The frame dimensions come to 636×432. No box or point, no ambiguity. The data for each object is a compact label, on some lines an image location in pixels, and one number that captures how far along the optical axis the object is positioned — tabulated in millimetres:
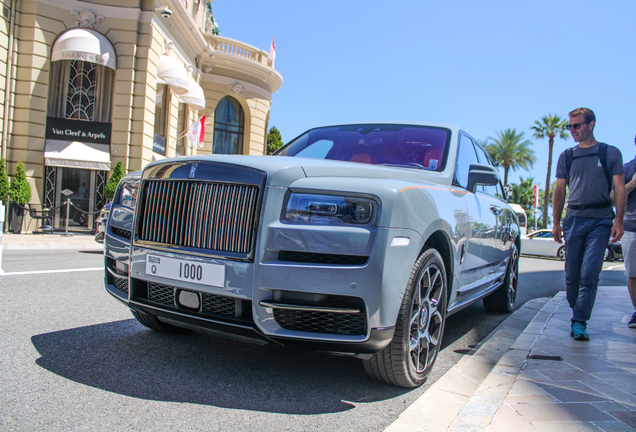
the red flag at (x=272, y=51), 26558
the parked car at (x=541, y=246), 20152
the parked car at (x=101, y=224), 7824
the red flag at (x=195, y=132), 20438
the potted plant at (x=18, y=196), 14750
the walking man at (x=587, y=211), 4195
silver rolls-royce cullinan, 2418
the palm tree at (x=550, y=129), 44000
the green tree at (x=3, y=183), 14438
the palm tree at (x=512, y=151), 43219
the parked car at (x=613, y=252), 19958
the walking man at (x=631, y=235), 4645
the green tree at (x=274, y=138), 48250
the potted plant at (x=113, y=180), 16064
